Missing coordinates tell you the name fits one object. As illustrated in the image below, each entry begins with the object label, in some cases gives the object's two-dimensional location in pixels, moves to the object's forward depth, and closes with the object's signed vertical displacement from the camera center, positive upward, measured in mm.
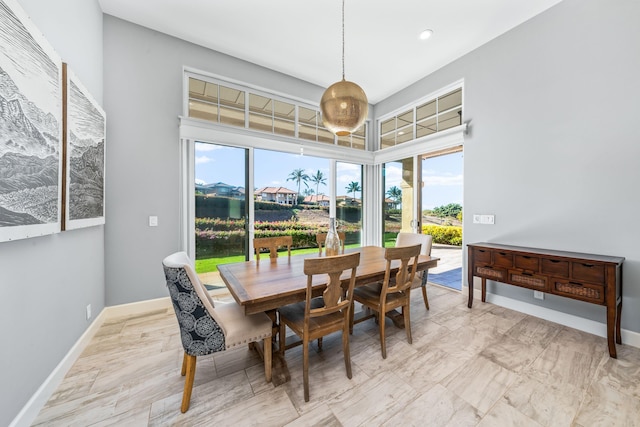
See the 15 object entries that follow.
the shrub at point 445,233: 4292 -372
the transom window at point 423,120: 3615 +1617
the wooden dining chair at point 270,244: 2579 -330
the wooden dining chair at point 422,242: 2826 -370
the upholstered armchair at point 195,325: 1387 -701
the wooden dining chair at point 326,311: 1491 -719
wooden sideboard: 2023 -592
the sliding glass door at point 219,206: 3264 +116
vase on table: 2238 -266
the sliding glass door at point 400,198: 4167 +299
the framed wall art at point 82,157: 1788 +505
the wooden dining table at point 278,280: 1494 -496
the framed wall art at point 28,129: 1174 +492
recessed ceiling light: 2912 +2237
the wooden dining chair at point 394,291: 1927 -748
